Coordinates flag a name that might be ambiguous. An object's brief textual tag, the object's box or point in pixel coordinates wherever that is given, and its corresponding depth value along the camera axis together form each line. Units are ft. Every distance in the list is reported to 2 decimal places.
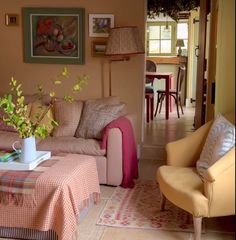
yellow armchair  7.47
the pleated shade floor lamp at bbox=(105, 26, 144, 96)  14.60
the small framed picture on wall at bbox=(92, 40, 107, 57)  16.33
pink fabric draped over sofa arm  13.12
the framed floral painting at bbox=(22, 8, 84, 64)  16.48
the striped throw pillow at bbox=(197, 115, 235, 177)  8.21
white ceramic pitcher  10.00
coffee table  9.12
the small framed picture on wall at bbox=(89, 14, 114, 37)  16.12
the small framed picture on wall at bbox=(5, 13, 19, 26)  16.76
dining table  22.27
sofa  13.23
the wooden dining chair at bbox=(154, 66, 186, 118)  23.70
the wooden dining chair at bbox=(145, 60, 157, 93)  23.65
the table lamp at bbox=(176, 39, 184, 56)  27.76
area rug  10.46
